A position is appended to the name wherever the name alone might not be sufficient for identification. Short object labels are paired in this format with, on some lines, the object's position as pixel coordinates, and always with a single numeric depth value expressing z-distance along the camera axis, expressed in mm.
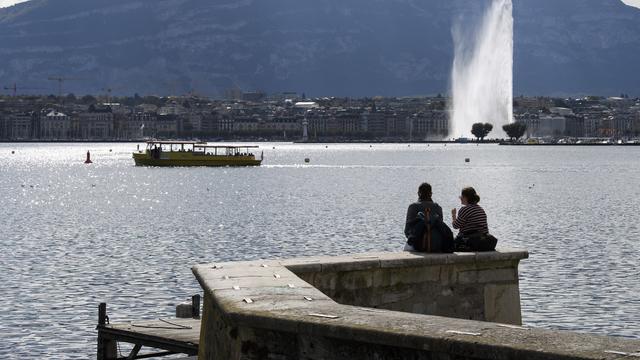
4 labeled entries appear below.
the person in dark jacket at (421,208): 17078
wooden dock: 17156
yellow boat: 165375
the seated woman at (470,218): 17484
